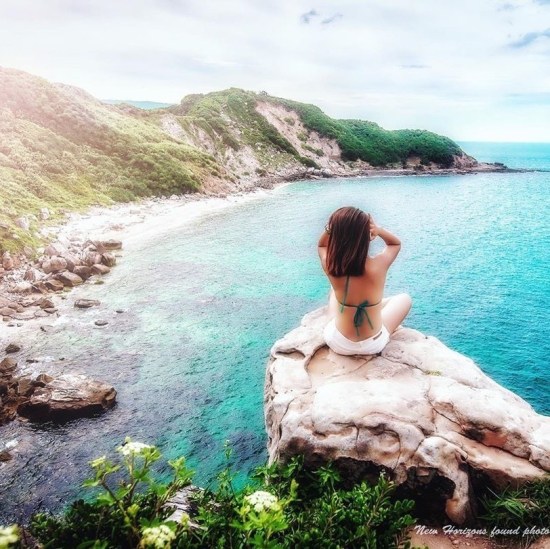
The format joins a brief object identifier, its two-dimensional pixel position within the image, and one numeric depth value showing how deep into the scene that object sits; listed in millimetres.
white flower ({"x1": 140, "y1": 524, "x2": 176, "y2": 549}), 3062
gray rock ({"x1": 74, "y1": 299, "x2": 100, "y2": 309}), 19188
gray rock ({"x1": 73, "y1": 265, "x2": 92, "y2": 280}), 22516
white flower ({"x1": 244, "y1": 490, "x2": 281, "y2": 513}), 3373
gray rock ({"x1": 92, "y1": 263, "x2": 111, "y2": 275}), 23375
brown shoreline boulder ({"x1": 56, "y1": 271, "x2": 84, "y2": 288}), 21531
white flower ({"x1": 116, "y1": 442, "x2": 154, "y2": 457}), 3775
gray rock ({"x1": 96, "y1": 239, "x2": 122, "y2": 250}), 27219
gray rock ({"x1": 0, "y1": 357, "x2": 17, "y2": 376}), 13336
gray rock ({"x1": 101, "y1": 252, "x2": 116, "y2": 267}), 24578
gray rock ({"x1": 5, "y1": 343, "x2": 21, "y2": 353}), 14766
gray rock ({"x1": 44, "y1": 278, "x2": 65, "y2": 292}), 20672
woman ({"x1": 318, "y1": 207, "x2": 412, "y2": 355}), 5719
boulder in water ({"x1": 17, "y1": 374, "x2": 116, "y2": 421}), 11633
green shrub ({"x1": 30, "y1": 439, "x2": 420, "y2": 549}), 3492
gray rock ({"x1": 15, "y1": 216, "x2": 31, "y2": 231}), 24881
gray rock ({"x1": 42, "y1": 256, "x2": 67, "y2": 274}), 22000
